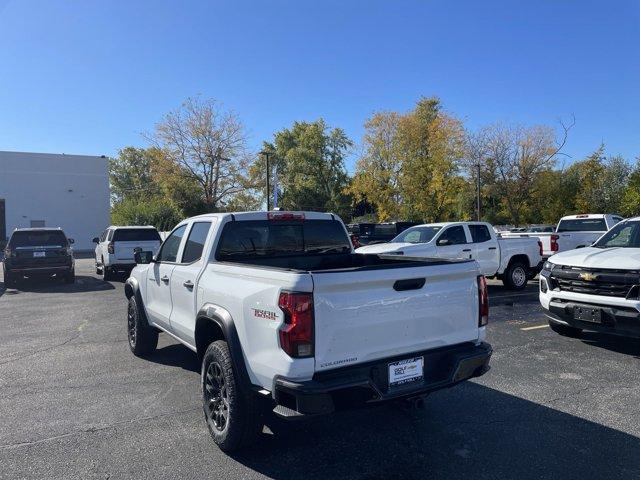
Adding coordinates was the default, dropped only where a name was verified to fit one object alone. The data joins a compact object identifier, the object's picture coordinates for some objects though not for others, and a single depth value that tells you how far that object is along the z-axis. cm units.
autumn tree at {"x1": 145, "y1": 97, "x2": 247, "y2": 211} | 3856
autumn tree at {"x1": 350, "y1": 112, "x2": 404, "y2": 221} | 3831
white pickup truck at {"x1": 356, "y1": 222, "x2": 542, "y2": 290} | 1156
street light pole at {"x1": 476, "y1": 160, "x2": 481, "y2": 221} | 3470
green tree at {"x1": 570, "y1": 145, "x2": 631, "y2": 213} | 4031
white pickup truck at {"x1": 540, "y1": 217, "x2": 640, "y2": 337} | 585
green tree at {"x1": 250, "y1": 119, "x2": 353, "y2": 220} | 5250
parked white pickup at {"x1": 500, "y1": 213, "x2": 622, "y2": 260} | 1401
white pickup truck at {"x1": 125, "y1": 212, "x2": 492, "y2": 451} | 316
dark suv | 1455
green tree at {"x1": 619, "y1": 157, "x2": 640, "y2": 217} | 3059
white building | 4034
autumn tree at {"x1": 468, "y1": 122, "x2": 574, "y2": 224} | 3691
